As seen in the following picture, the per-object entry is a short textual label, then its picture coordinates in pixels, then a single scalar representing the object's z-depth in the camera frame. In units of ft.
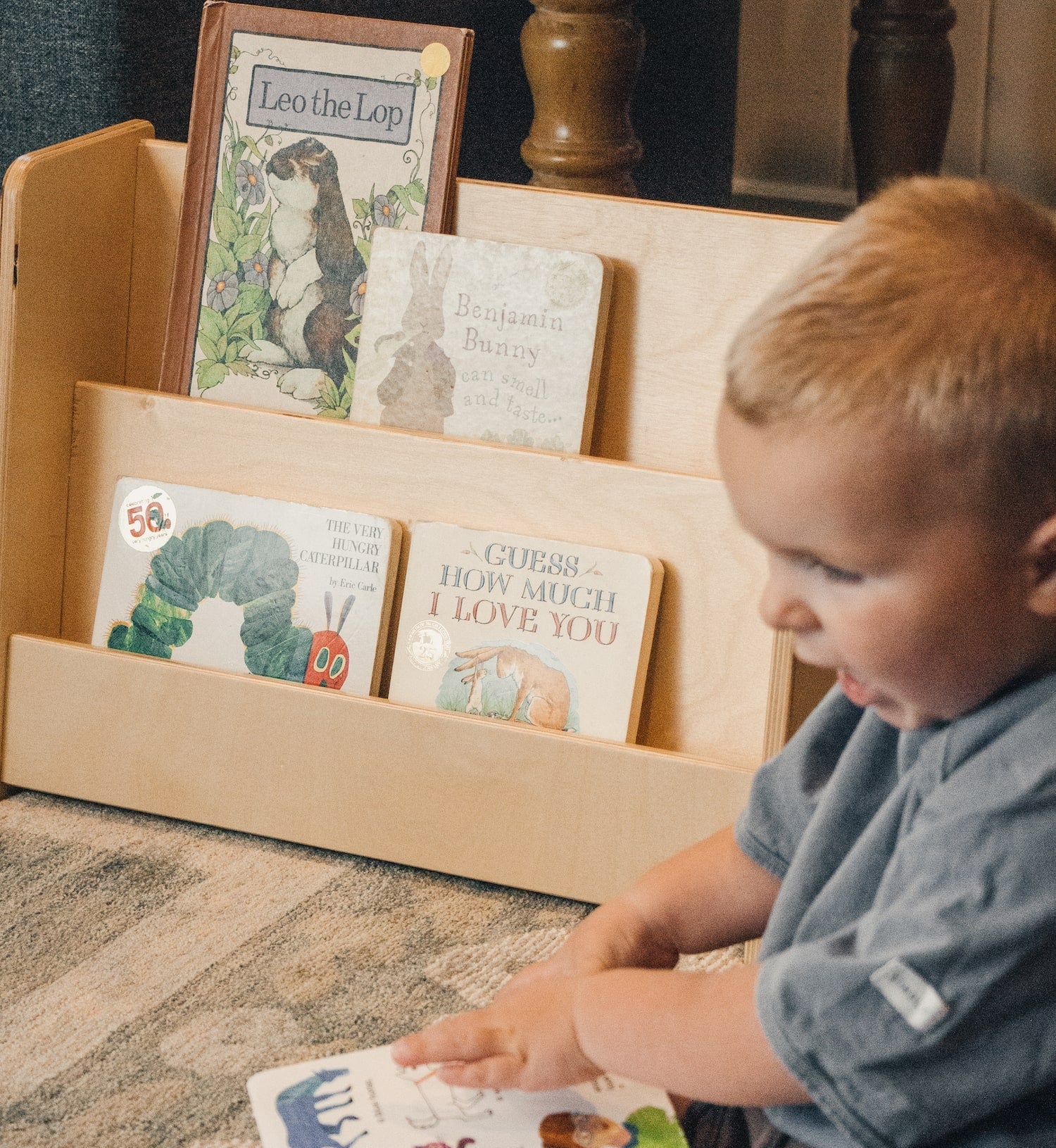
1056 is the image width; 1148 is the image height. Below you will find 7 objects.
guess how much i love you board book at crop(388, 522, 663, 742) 6.88
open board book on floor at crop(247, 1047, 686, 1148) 5.99
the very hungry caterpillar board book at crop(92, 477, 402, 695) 7.02
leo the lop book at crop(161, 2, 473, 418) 7.11
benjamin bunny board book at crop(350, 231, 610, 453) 6.98
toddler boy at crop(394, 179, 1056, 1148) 4.81
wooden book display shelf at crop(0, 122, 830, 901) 6.85
